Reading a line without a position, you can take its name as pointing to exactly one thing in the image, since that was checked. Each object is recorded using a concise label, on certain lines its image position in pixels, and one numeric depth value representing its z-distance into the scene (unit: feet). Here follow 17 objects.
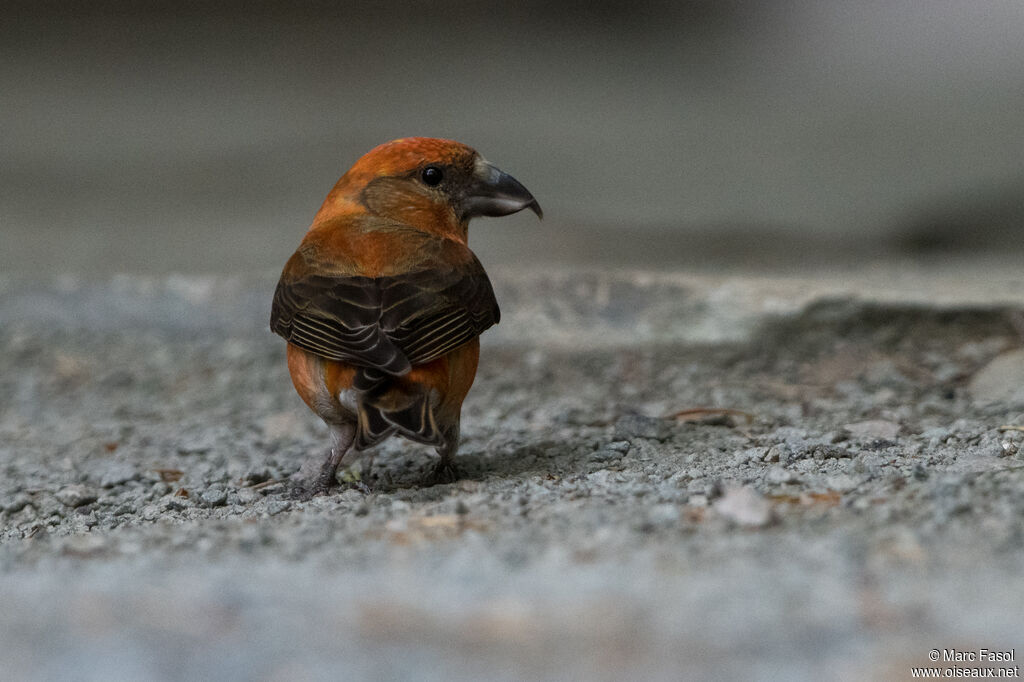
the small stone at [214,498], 24.56
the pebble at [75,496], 25.53
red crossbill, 22.29
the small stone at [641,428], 28.55
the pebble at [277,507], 22.40
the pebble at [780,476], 20.76
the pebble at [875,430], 27.02
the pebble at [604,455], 26.45
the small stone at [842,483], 19.63
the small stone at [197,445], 31.01
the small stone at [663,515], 17.25
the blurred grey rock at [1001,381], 30.01
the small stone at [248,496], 24.61
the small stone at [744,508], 17.06
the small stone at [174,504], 24.25
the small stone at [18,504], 25.27
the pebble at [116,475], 27.50
